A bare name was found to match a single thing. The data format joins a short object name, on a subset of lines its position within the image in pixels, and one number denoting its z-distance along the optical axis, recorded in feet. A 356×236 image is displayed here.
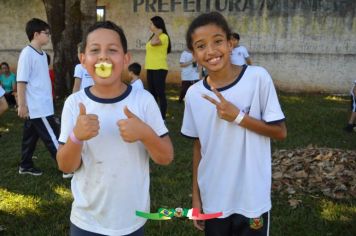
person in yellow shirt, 26.45
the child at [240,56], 27.34
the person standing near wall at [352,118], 26.71
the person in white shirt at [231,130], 7.51
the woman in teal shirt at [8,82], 35.70
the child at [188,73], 34.88
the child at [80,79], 19.12
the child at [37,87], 16.74
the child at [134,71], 22.98
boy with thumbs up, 6.77
